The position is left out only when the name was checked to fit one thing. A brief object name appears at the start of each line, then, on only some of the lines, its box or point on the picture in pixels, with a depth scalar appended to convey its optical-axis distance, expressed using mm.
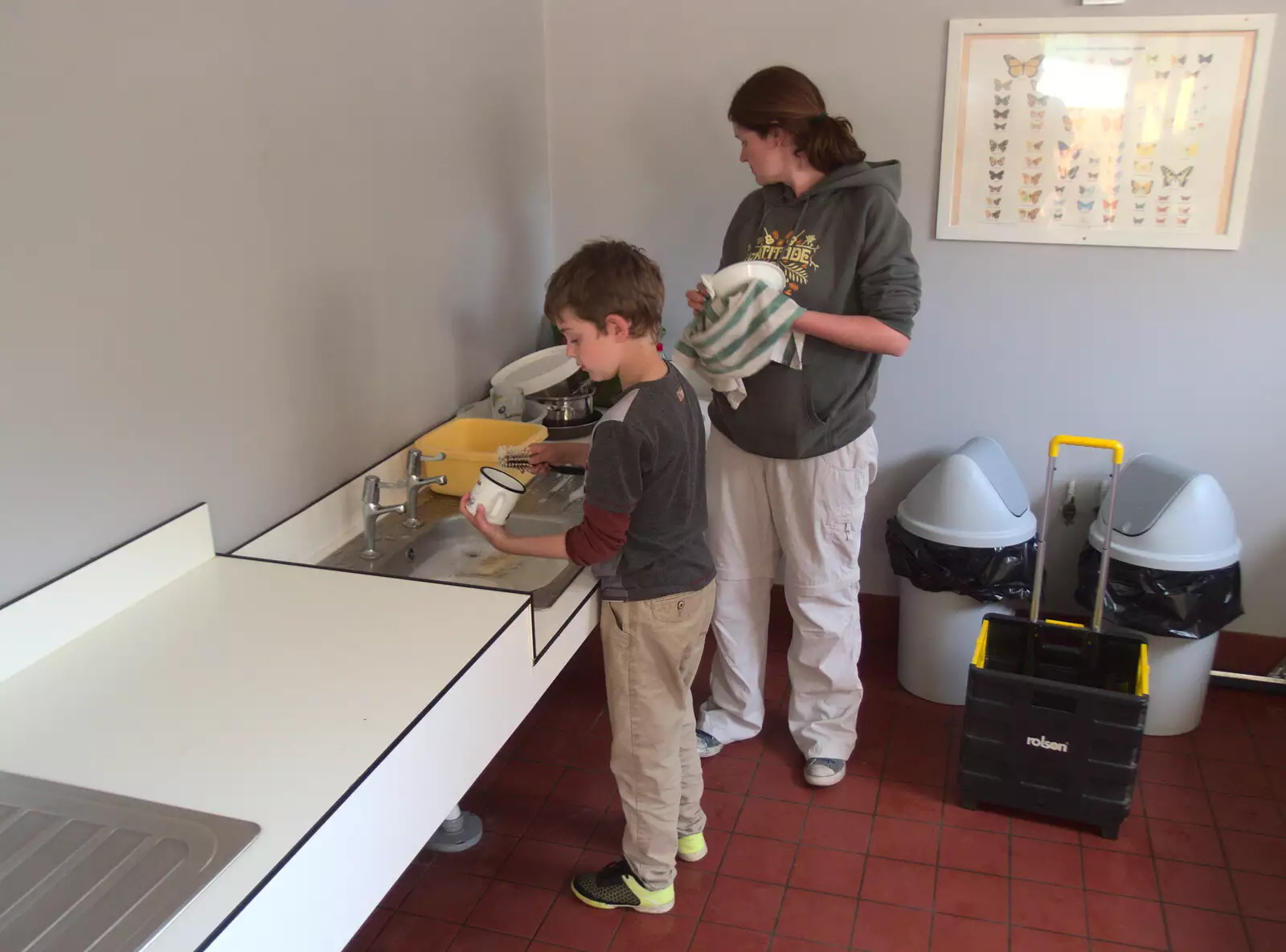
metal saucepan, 2529
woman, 2057
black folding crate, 2123
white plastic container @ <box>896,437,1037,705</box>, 2488
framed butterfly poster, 2340
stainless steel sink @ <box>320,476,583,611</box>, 1927
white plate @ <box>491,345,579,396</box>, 2502
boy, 1617
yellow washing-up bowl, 2135
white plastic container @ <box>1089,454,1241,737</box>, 2377
